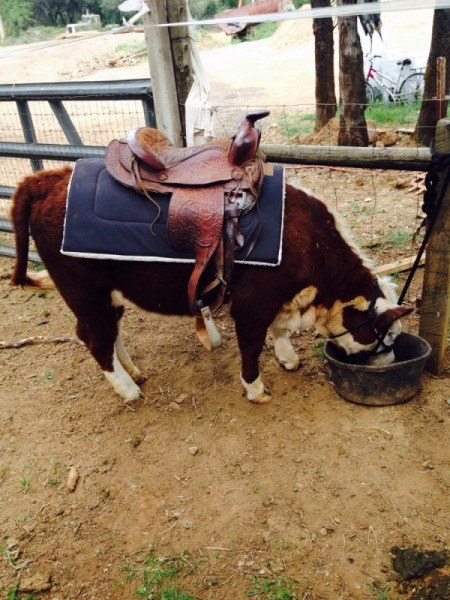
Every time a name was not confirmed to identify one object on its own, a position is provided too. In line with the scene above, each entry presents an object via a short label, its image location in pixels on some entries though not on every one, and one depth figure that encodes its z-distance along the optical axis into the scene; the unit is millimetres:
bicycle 11781
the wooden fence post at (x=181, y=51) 3861
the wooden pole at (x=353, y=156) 3373
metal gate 4402
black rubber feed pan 3330
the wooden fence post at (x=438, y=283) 3123
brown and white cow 3201
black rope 3075
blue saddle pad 3057
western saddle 3004
